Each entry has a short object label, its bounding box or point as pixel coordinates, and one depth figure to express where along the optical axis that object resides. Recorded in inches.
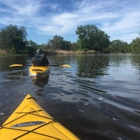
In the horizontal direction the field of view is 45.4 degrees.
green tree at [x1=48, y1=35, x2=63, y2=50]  3990.4
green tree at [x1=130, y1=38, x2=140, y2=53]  2652.1
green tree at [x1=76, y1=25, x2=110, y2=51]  4300.2
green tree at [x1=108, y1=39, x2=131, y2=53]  5302.2
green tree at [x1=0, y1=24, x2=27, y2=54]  2716.5
